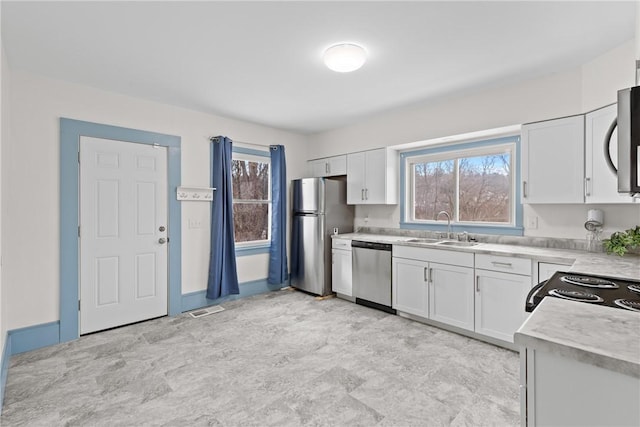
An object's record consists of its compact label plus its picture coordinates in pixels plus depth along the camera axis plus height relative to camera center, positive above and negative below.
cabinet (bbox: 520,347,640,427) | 0.80 -0.50
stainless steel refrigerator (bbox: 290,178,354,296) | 4.52 -0.20
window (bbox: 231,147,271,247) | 4.50 +0.24
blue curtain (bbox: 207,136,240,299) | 4.04 -0.13
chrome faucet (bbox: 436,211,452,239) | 3.83 -0.14
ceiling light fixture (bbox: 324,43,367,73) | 2.36 +1.19
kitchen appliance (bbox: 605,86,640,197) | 1.17 +0.27
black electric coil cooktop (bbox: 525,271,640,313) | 1.36 -0.39
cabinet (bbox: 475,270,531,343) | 2.75 -0.82
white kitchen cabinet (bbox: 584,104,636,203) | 2.42 +0.42
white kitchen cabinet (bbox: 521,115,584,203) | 2.68 +0.45
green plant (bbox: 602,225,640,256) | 2.39 -0.23
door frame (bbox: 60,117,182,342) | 3.03 -0.04
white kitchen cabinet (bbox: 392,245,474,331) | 3.11 -0.76
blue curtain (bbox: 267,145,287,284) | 4.71 -0.07
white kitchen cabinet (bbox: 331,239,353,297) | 4.27 -0.76
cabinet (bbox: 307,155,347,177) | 4.75 +0.72
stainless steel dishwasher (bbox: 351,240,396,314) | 3.79 -0.77
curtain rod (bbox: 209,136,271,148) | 4.10 +0.99
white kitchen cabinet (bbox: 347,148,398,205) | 4.23 +0.49
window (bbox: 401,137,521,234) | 3.47 +0.32
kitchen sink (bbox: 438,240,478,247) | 3.45 -0.35
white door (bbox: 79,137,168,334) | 3.19 -0.21
